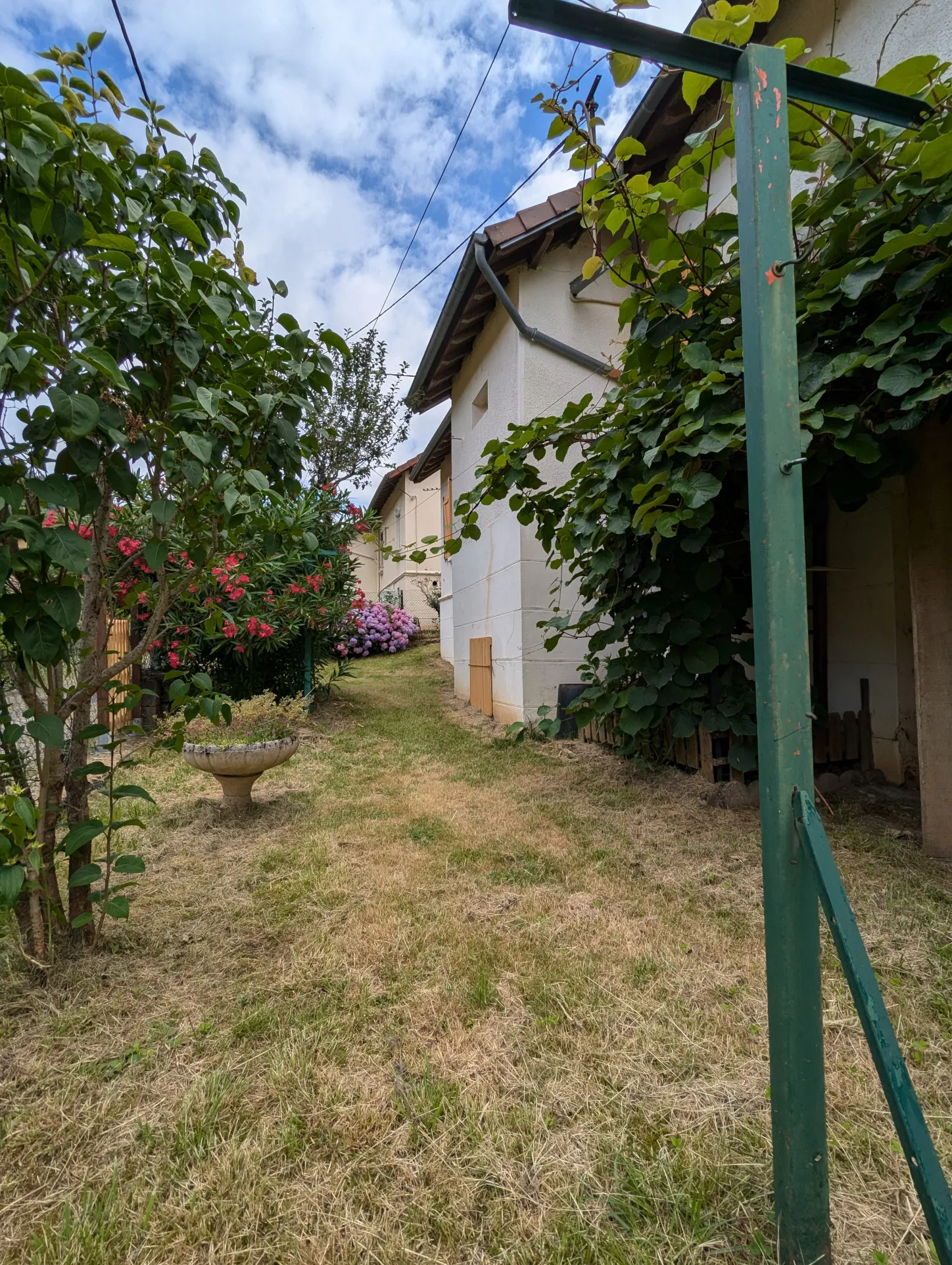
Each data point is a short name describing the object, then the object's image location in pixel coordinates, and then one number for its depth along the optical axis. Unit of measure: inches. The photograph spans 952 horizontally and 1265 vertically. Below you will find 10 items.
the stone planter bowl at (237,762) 129.2
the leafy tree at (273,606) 196.7
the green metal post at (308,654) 240.2
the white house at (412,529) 541.0
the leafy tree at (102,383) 46.8
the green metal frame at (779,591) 33.6
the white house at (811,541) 95.5
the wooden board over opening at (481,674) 248.1
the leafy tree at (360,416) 425.1
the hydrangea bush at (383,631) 435.8
